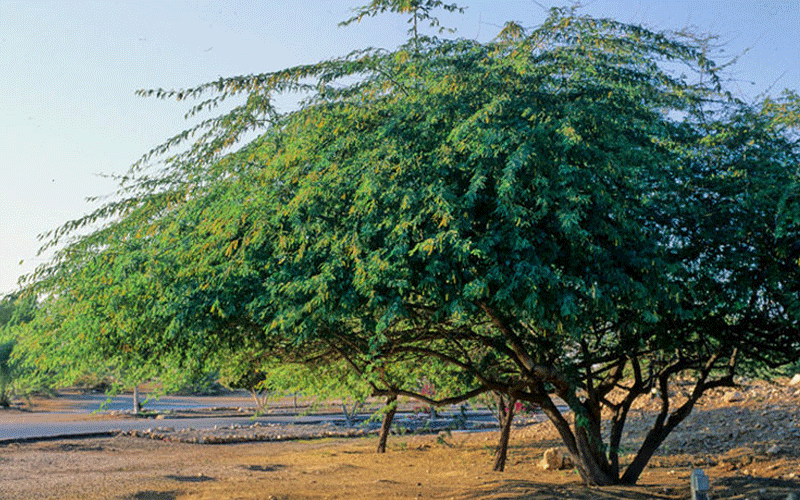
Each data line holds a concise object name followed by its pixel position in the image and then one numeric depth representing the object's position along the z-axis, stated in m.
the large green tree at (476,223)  9.02
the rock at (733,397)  33.26
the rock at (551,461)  19.59
